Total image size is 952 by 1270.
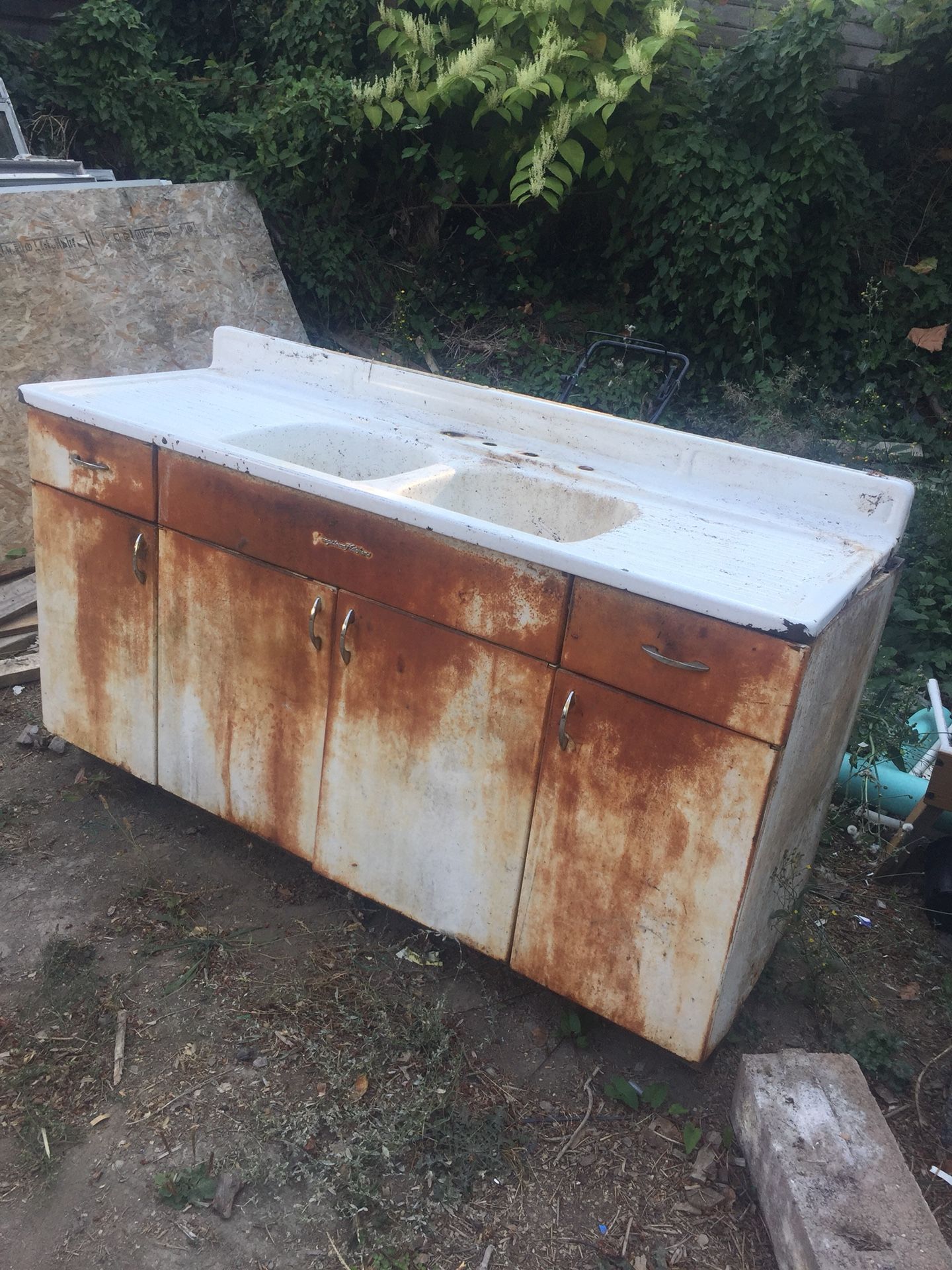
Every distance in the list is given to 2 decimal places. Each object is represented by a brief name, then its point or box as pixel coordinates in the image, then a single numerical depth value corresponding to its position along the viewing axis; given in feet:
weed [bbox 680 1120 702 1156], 7.97
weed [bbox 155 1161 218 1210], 7.25
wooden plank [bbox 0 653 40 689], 13.91
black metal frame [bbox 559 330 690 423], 11.44
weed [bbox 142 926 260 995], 9.44
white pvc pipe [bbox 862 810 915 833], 11.67
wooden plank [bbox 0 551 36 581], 15.03
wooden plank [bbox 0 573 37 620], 14.39
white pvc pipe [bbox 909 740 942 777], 11.74
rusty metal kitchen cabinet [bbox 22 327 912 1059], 7.24
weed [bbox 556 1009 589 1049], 8.89
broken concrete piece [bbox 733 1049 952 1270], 6.55
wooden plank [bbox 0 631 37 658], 14.33
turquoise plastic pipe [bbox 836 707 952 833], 11.73
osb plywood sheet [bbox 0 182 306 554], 15.25
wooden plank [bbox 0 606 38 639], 14.43
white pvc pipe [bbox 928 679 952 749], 10.73
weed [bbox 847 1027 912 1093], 8.84
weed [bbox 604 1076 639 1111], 8.36
